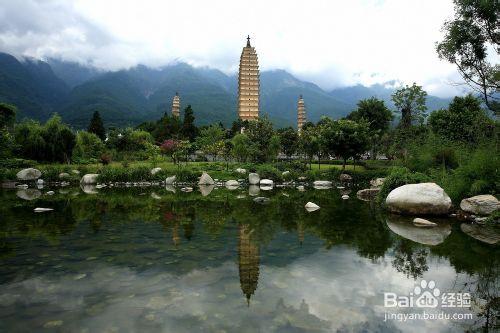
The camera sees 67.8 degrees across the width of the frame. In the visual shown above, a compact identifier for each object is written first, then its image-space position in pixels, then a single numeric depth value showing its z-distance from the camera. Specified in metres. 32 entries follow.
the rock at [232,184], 41.91
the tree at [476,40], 21.50
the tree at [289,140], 61.77
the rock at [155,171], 43.34
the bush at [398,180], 22.91
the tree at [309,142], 54.03
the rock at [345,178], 47.07
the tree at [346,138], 47.12
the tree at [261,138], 53.69
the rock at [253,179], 44.54
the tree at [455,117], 48.41
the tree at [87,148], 53.19
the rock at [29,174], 40.75
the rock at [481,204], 17.42
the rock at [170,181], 42.44
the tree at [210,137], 64.15
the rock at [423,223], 16.92
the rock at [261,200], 26.09
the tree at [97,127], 73.38
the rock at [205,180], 42.44
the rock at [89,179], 40.88
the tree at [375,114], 61.34
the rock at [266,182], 43.88
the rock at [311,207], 22.03
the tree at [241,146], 52.69
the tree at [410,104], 46.47
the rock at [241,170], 46.36
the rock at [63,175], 41.81
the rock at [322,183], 44.69
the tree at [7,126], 36.81
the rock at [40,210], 19.78
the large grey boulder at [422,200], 18.86
